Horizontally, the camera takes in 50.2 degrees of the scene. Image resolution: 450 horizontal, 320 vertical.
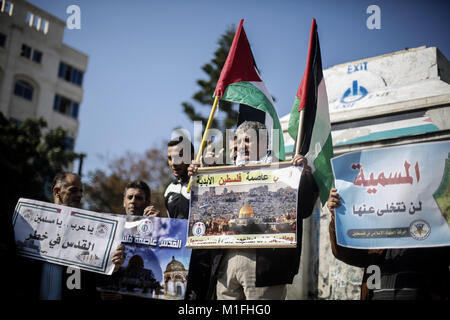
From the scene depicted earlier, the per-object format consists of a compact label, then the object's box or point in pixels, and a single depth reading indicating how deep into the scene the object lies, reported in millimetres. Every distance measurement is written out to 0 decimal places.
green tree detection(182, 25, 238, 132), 21328
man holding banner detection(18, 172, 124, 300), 4105
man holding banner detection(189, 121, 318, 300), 3771
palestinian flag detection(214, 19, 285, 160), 4910
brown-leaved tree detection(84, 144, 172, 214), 27234
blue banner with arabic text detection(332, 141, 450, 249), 3588
